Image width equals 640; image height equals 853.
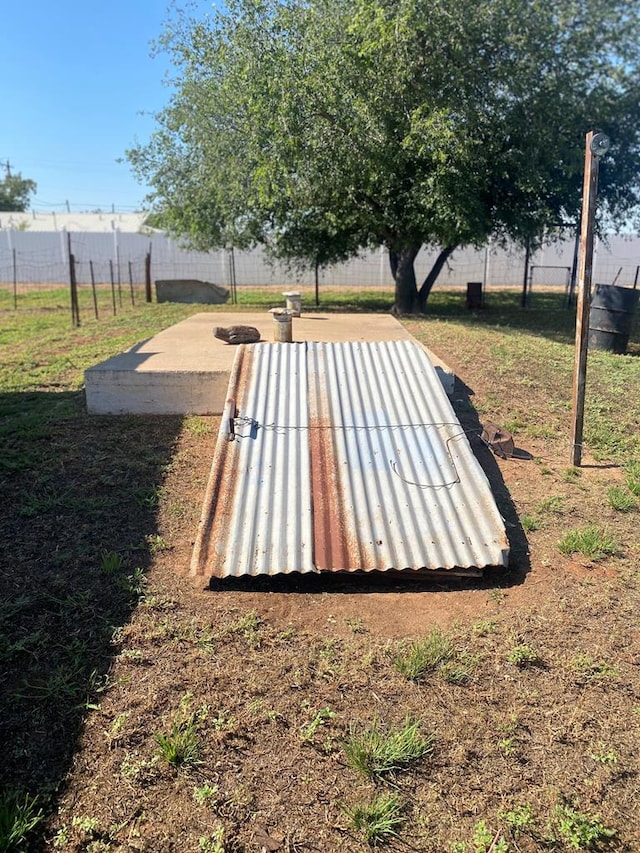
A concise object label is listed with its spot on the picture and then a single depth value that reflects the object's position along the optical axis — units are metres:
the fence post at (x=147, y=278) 16.62
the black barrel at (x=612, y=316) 8.67
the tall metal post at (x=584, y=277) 4.13
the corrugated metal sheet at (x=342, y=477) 3.23
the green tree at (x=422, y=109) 9.72
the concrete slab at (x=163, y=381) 5.54
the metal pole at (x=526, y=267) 12.65
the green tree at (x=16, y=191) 52.78
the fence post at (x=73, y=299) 11.30
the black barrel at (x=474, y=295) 15.42
